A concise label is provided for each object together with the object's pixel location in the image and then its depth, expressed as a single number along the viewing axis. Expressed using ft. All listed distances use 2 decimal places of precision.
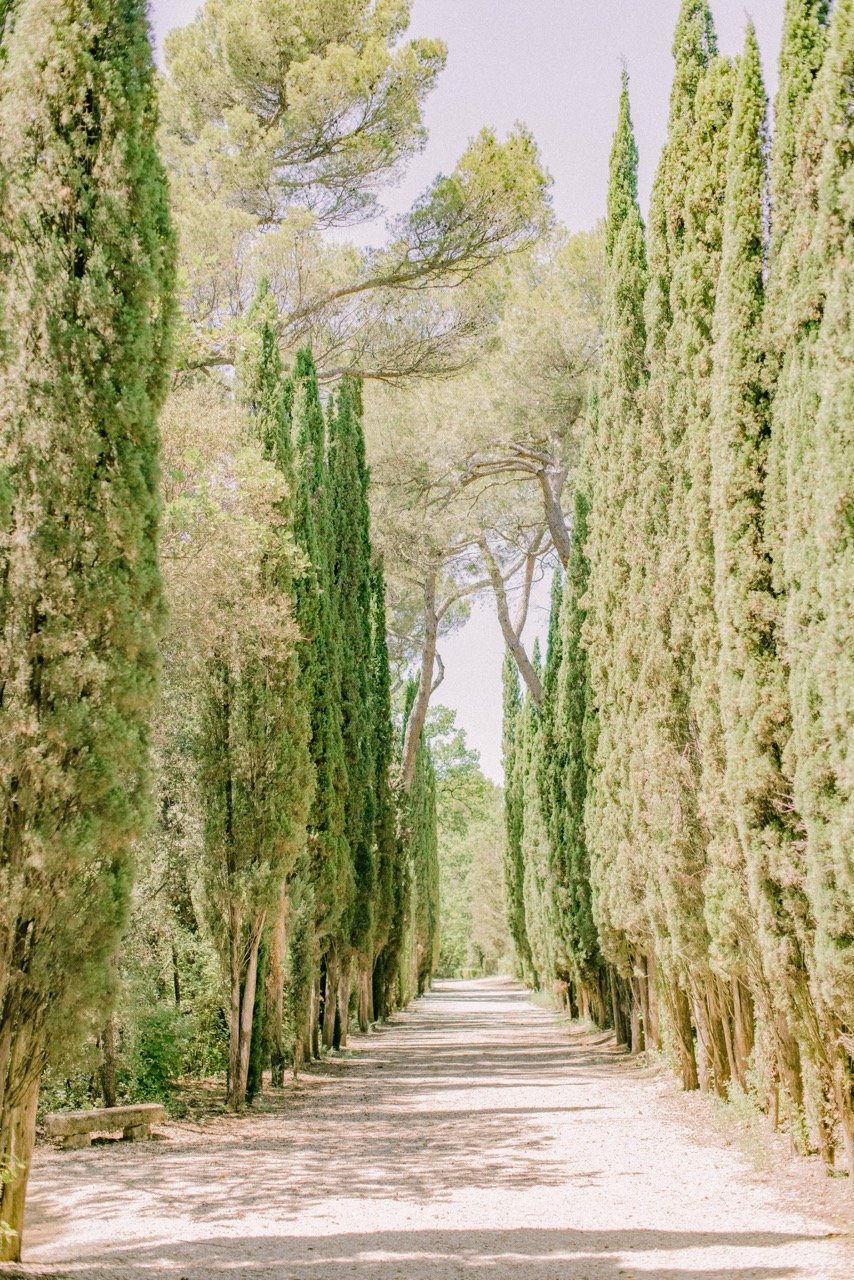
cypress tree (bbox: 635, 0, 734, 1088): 30.35
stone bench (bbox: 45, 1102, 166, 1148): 27.94
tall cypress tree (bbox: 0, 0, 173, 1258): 16.05
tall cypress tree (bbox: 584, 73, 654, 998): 39.99
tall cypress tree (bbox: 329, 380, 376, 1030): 60.29
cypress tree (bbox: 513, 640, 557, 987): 80.79
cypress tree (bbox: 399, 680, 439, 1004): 101.91
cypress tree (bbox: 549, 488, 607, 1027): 58.18
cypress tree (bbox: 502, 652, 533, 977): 119.44
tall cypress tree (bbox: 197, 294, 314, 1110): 35.86
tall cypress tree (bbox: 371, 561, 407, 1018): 71.05
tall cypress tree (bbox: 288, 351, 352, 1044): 45.62
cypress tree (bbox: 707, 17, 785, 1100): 22.63
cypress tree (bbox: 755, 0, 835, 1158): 20.13
